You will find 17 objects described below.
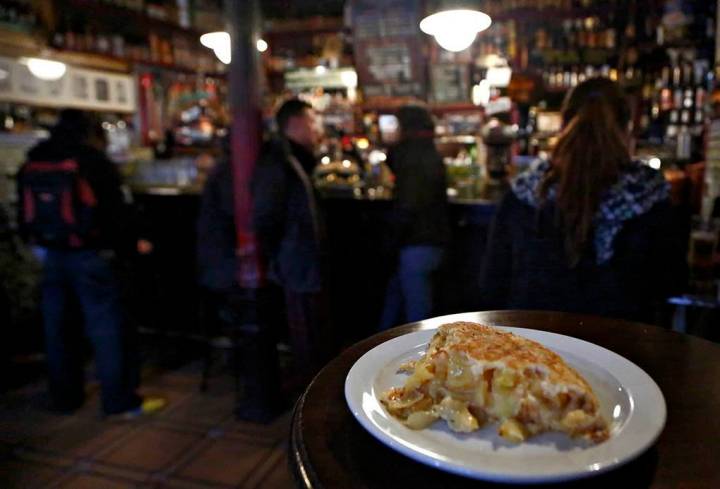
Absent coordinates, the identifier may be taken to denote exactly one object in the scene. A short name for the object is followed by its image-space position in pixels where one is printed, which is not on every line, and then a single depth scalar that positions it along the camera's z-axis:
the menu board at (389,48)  5.99
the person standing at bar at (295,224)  2.80
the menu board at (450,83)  6.23
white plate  0.69
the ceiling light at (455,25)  3.34
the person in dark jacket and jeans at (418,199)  3.27
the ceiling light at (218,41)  4.76
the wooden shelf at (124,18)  5.64
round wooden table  0.72
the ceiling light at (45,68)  5.40
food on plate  0.79
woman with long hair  1.78
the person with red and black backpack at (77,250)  2.81
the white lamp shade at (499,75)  5.67
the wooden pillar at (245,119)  2.71
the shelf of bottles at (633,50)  5.60
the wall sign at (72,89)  5.21
